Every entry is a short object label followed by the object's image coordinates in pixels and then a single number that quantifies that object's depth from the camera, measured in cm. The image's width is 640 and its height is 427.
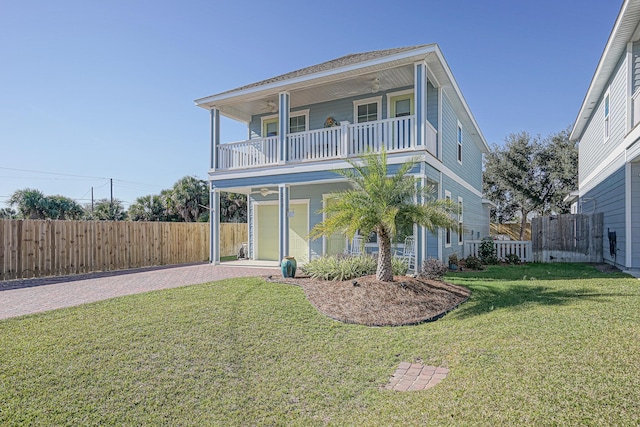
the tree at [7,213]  2612
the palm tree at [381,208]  730
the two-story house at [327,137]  999
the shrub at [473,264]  1195
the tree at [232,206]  2633
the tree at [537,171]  2459
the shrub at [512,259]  1349
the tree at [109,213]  2769
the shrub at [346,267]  891
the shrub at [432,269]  947
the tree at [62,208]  2292
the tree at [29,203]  2217
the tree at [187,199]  2362
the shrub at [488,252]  1371
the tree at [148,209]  2441
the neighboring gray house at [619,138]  891
